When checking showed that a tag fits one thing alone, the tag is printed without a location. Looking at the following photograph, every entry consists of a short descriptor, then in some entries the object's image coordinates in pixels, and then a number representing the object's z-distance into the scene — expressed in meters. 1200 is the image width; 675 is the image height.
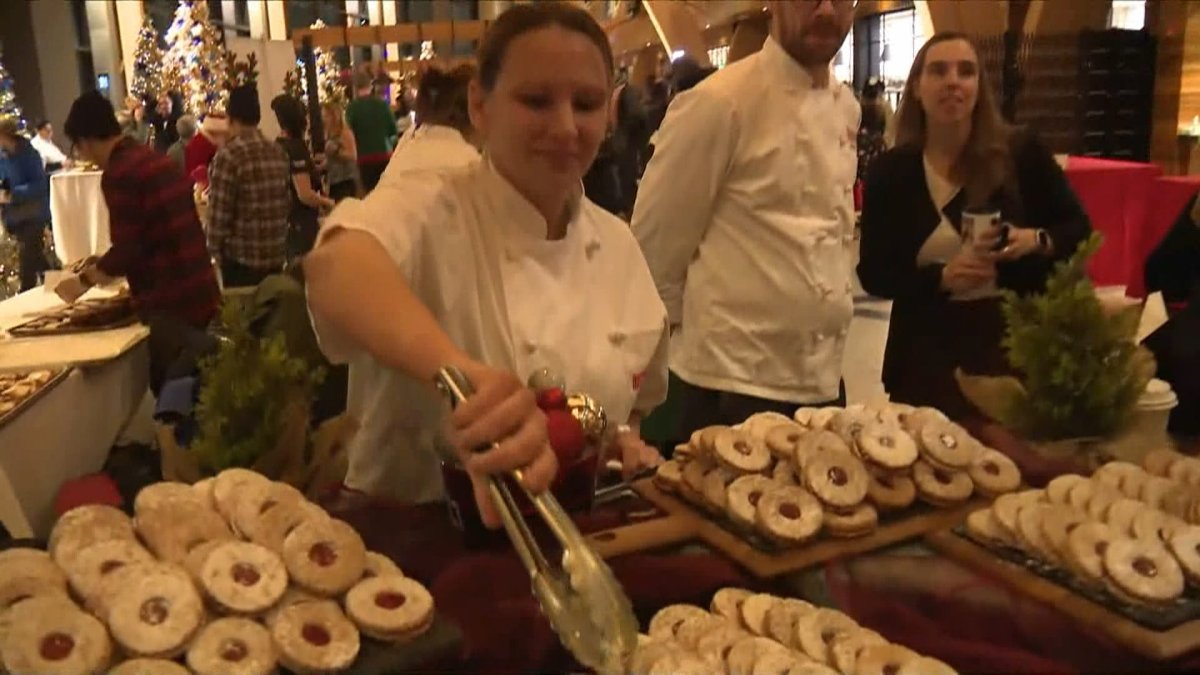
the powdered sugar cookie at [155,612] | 0.86
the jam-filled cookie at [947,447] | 1.36
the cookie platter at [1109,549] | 1.04
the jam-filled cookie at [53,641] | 0.83
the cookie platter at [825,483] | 1.21
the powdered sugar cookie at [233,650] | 0.86
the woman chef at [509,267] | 1.22
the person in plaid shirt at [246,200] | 4.55
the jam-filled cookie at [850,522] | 1.22
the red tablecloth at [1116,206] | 6.33
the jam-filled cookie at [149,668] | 0.84
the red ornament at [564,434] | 1.04
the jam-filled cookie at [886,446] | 1.33
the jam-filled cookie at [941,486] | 1.32
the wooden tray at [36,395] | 2.44
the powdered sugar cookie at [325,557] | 0.97
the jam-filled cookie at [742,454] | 1.32
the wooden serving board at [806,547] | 1.17
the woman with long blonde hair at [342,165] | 6.82
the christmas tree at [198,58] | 6.26
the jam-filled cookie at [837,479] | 1.25
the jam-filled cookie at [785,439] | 1.33
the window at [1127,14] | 8.55
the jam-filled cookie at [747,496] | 1.23
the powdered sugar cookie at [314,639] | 0.89
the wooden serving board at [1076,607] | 1.00
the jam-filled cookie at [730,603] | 1.04
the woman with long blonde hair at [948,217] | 2.16
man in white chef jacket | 2.06
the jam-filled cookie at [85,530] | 0.97
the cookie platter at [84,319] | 3.13
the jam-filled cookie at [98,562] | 0.92
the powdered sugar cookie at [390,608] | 0.94
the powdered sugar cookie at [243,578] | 0.92
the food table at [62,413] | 2.49
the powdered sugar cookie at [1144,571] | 1.06
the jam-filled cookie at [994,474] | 1.36
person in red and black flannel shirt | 3.51
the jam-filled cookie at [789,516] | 1.19
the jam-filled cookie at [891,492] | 1.29
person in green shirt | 7.60
